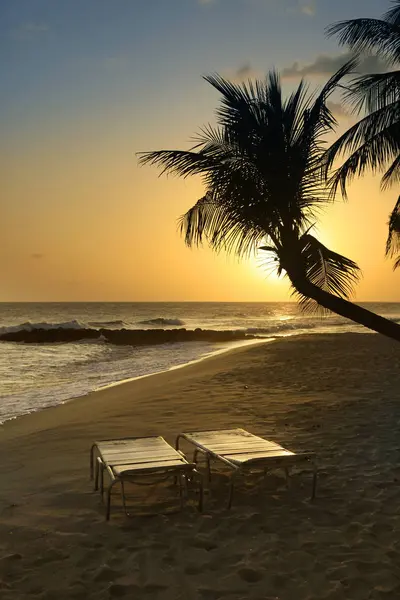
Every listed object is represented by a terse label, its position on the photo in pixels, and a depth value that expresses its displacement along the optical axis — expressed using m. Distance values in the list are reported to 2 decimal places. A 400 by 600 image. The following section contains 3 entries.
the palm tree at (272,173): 5.48
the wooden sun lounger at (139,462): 5.30
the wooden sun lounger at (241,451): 5.70
